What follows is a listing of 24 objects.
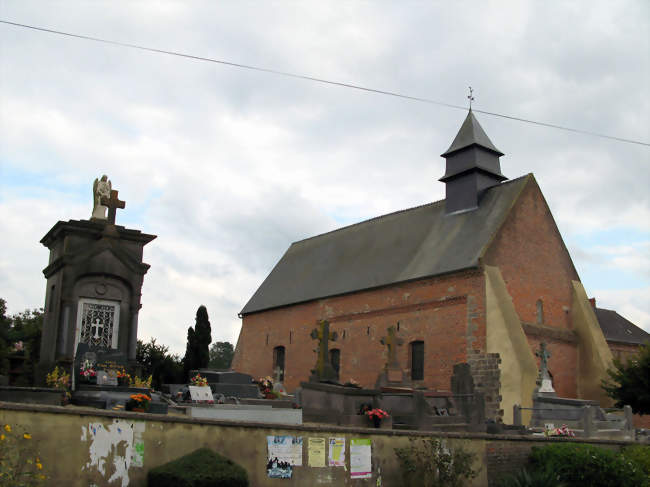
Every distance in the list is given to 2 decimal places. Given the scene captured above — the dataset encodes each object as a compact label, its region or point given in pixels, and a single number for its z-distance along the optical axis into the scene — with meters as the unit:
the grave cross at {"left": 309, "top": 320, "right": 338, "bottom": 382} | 18.41
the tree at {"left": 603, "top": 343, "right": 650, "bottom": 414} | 22.33
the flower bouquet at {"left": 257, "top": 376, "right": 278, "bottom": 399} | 18.20
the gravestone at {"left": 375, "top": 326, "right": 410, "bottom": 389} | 21.44
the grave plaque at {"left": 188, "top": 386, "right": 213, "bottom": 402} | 14.38
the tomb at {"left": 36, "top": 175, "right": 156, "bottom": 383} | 16.44
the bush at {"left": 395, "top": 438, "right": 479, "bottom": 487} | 11.22
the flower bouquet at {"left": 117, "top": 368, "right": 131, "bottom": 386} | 15.17
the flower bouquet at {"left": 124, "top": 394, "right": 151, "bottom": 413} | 11.67
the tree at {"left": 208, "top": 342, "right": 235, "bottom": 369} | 82.56
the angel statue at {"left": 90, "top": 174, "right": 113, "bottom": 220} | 18.14
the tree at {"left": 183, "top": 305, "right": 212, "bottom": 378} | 25.80
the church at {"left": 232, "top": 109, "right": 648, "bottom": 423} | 22.95
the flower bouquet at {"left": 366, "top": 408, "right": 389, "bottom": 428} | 14.30
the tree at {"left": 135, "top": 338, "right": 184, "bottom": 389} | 25.45
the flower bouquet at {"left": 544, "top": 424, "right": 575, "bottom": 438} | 15.97
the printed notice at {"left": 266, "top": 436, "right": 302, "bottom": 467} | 9.84
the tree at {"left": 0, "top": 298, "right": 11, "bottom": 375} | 30.58
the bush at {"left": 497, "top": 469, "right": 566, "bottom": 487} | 11.82
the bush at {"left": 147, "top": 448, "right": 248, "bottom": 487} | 8.23
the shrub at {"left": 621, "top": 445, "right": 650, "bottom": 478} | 13.48
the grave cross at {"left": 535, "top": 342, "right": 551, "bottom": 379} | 22.41
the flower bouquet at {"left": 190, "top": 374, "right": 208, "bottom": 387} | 15.57
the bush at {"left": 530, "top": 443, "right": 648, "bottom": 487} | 12.47
